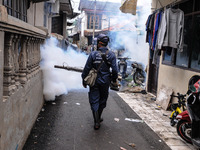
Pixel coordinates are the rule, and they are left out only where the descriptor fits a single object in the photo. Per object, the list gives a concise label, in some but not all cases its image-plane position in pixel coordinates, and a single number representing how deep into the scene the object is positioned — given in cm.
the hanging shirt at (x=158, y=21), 656
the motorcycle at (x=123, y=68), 1438
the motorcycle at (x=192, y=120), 388
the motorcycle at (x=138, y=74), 1245
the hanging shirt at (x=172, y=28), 601
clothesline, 702
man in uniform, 499
